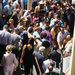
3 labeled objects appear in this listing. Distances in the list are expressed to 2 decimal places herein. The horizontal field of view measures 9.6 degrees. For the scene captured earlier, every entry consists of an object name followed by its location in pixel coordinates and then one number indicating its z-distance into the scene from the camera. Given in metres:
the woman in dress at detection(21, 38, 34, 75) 13.39
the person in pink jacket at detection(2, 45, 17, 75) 12.71
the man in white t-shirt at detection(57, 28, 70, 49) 16.72
